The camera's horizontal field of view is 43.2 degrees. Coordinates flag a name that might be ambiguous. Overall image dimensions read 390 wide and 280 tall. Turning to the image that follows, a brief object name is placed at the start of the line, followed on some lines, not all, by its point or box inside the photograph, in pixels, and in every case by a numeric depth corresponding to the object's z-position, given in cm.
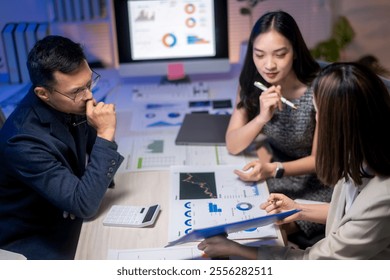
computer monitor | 221
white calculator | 122
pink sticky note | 227
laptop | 169
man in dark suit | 119
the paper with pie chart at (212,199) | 119
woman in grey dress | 148
